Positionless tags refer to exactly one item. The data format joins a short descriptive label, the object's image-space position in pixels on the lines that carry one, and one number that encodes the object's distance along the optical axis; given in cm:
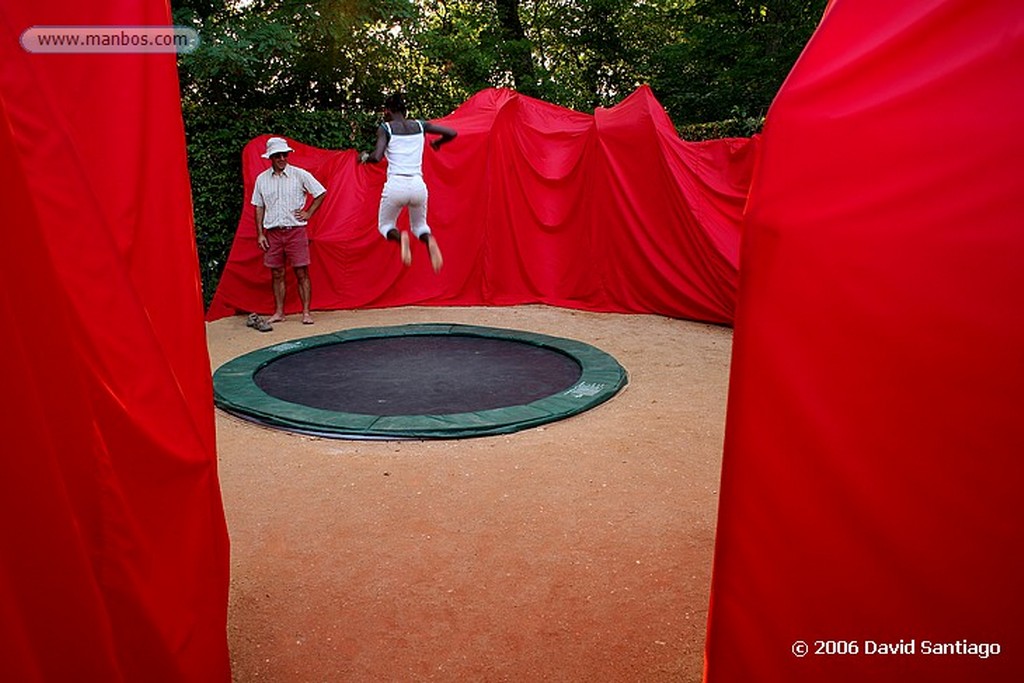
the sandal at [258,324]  696
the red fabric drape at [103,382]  116
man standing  684
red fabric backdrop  712
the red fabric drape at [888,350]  117
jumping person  564
